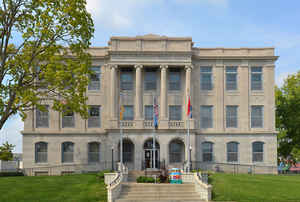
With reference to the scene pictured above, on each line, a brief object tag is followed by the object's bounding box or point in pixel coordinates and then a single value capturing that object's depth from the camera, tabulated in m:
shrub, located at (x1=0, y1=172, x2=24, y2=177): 37.97
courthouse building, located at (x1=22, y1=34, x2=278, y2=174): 42.44
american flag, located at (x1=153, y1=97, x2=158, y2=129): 35.09
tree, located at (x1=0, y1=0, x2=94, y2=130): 22.95
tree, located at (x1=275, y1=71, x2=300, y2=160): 53.28
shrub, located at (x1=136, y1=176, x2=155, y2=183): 30.70
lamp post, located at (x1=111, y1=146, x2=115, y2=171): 38.14
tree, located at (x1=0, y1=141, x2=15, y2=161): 53.26
